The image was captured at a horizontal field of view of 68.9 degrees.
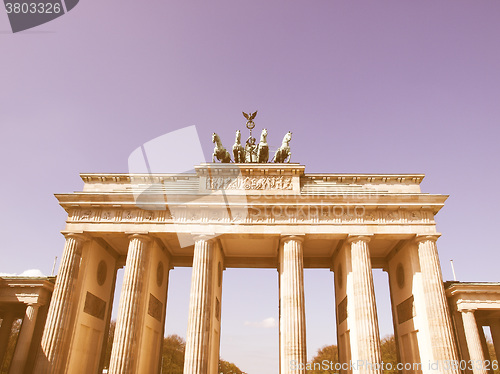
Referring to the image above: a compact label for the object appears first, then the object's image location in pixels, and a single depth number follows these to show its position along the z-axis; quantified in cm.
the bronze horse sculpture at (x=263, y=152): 2856
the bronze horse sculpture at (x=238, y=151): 2861
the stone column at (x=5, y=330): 2691
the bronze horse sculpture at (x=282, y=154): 2847
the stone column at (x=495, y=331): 2781
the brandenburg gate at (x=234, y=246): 2258
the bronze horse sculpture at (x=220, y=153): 2867
